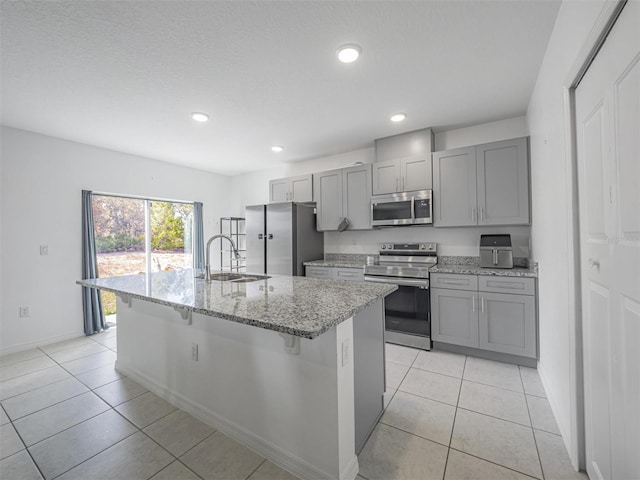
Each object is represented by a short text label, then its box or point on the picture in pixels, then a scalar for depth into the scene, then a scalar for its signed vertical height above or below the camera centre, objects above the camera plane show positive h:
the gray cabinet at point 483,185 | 2.70 +0.54
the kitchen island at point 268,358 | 1.27 -0.68
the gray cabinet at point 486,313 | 2.46 -0.76
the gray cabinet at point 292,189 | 4.12 +0.81
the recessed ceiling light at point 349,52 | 1.85 +1.31
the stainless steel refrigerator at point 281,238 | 3.81 +0.03
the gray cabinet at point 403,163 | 3.22 +0.92
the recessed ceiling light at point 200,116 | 2.81 +1.33
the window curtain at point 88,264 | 3.57 -0.25
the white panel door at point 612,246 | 0.90 -0.06
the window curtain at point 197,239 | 4.93 +0.06
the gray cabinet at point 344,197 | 3.63 +0.58
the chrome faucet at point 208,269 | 2.15 -0.22
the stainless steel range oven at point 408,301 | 2.92 -0.71
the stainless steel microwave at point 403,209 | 3.17 +0.35
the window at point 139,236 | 3.93 +0.12
